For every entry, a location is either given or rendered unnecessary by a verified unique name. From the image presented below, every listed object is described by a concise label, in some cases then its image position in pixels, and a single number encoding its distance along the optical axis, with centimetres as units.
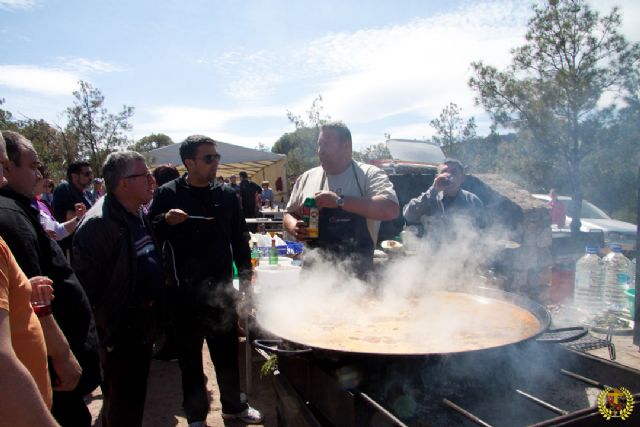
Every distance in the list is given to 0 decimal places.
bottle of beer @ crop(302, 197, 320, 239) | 295
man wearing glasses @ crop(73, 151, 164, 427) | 255
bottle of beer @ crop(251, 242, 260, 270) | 467
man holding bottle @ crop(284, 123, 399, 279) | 304
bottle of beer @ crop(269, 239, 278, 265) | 456
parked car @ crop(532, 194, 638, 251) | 887
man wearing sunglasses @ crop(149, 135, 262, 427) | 316
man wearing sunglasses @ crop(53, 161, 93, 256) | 552
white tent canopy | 1317
